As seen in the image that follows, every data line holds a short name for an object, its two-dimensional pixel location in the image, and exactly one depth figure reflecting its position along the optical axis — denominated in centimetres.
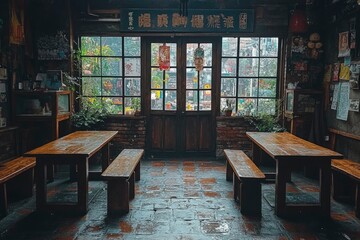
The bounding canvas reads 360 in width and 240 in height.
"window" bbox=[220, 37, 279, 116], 702
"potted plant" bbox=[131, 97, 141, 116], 714
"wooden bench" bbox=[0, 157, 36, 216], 404
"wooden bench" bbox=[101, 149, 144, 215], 410
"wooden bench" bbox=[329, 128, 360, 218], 444
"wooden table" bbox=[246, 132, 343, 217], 399
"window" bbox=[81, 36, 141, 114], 704
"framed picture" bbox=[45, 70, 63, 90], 640
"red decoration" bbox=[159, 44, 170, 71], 701
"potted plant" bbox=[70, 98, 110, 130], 673
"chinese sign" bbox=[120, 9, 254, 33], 673
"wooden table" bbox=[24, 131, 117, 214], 401
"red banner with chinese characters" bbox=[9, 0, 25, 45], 554
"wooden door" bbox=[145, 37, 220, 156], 709
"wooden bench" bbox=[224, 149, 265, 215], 414
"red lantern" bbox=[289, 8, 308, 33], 645
